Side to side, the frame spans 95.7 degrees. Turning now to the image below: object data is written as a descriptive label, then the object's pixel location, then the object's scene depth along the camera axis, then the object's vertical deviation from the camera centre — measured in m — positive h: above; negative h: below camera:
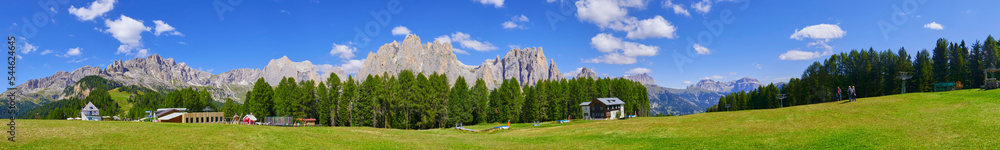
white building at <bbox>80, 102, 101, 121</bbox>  144.88 -2.38
